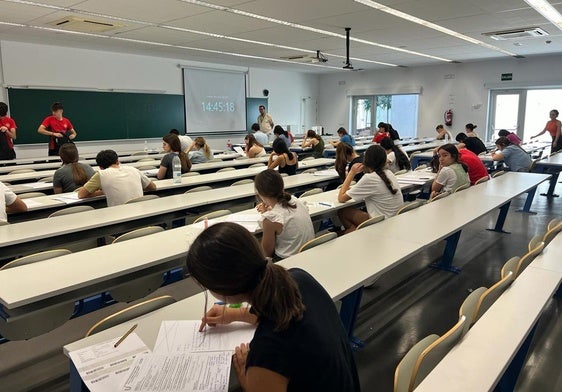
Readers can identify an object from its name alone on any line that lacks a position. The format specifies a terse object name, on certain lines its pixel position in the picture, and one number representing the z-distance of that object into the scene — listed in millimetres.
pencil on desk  1572
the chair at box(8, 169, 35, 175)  6130
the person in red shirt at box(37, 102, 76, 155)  8078
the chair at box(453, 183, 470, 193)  4691
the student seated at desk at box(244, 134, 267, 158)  8117
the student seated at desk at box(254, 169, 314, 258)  2793
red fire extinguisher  13600
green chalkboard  9117
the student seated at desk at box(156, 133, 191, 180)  5523
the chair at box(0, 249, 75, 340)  2037
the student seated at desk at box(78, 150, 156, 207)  4148
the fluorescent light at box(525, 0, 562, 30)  5965
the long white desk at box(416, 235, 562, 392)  1425
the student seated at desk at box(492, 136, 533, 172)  7059
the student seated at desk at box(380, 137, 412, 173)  6143
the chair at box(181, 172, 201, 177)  5754
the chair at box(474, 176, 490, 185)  5277
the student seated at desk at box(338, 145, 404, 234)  3820
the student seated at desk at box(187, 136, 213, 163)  7594
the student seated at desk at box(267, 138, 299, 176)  6074
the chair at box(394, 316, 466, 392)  1469
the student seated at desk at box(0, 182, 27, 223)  3459
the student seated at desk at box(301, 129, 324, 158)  9164
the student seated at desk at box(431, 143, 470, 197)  4875
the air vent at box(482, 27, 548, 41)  7798
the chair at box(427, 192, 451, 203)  4255
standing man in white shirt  11776
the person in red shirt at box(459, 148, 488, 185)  5633
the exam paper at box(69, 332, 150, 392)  1362
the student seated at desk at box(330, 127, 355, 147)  9500
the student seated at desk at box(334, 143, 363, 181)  5098
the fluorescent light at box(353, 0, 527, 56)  6018
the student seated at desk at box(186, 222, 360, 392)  1101
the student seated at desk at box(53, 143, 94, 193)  4557
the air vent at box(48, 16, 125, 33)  6609
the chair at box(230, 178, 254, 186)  5266
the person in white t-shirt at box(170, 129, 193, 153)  8095
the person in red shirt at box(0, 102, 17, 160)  7531
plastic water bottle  5215
